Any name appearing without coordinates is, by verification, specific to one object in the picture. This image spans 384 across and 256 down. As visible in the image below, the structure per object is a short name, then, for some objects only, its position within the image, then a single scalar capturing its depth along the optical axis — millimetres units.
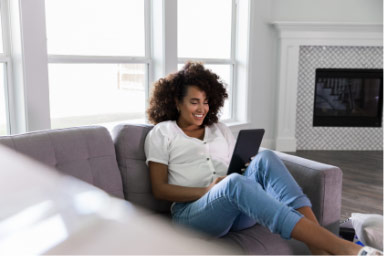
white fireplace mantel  4449
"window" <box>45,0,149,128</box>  2877
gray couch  1603
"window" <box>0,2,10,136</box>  2475
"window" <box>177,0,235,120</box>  3850
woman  1402
